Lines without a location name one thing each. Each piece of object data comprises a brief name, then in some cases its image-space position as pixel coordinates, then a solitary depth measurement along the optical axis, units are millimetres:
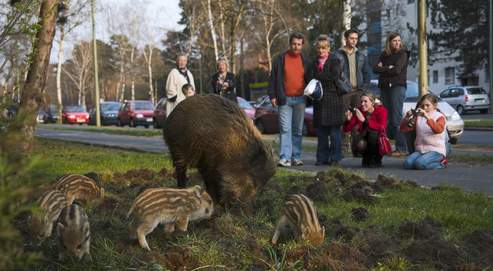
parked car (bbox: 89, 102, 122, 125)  47125
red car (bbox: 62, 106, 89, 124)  54062
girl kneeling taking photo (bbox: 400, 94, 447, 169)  10047
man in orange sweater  10906
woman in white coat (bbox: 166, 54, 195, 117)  12523
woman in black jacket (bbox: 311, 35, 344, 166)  10875
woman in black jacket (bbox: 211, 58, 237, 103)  12625
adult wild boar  5887
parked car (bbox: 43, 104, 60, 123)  57866
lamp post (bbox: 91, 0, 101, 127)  37781
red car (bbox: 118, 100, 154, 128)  41000
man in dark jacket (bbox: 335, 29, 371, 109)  11576
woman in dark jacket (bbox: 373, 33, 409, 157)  12078
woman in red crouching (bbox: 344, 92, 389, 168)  10547
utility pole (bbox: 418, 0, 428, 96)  13703
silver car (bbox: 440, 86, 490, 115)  38694
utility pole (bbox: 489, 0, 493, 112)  30172
